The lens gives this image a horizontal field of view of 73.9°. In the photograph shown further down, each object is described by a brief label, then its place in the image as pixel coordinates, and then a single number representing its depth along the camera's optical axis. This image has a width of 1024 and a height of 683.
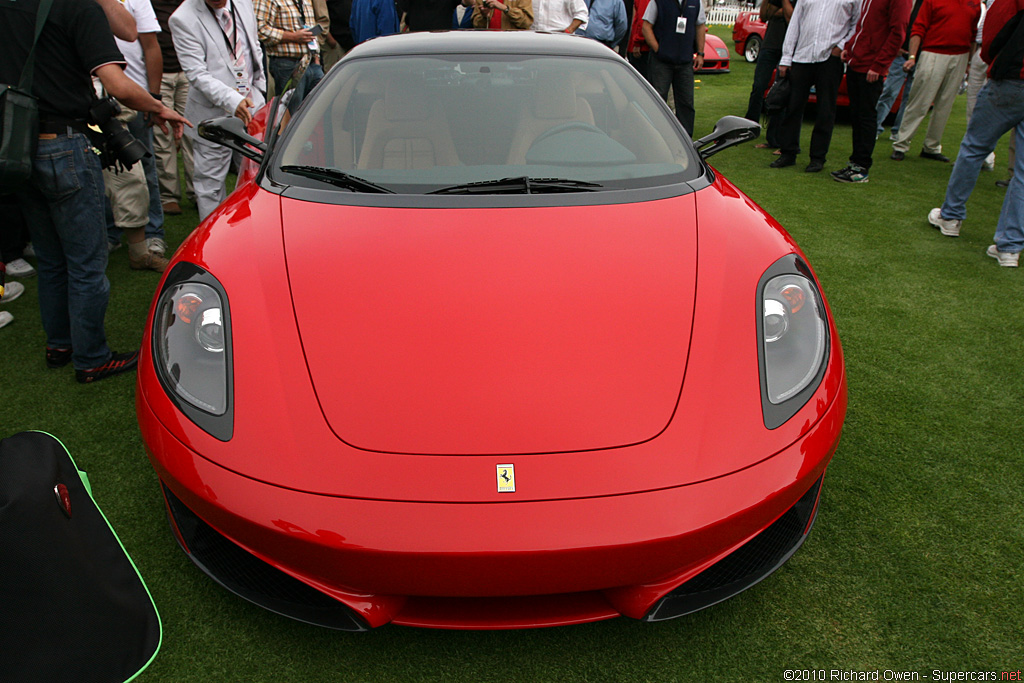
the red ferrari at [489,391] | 1.36
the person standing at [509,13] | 6.82
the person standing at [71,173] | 2.44
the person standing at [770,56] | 7.30
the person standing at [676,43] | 6.72
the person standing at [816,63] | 6.14
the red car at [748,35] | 14.74
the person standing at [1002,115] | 3.99
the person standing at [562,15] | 6.81
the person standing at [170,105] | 4.89
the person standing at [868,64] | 5.80
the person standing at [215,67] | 3.82
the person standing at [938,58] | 6.45
